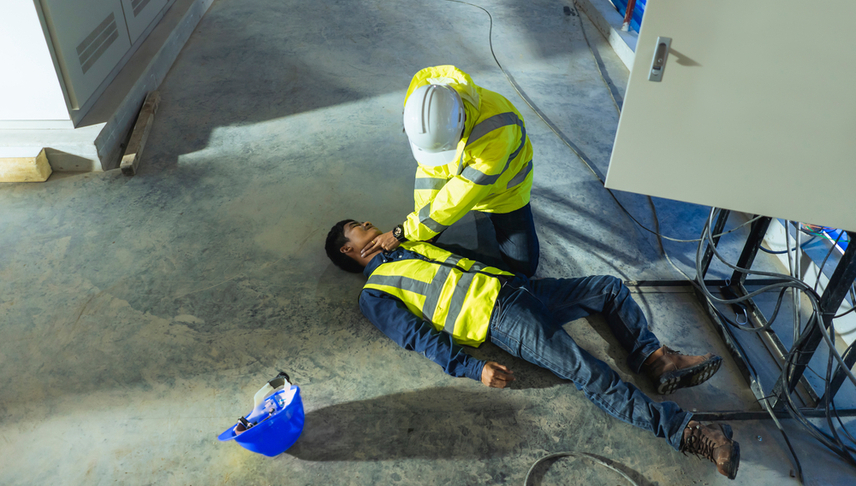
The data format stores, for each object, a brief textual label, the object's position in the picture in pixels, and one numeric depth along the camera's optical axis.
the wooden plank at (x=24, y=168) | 3.62
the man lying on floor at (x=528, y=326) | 2.33
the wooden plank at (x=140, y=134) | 3.78
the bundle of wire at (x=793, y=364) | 2.18
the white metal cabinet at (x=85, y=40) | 3.61
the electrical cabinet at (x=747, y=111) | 1.55
